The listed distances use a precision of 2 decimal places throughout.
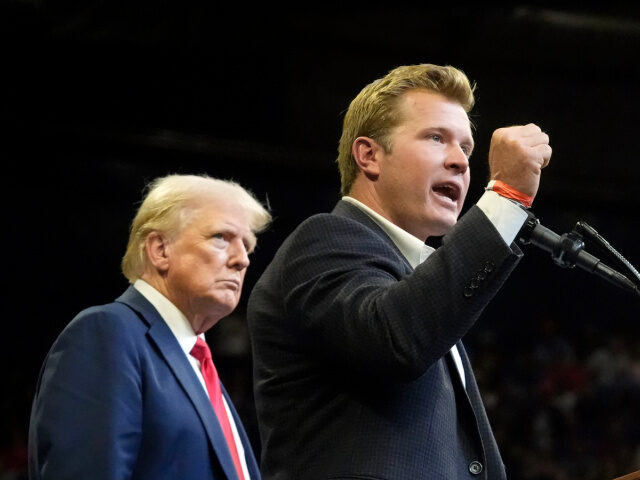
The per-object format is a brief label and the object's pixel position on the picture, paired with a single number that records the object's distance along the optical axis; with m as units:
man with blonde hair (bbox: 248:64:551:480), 4.65
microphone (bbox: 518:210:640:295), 4.72
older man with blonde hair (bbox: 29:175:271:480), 5.15
